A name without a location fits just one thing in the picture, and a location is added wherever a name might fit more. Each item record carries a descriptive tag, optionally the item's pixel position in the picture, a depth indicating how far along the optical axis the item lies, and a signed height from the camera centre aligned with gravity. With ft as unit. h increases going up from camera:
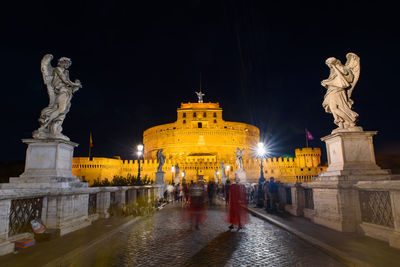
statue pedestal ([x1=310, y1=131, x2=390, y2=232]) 18.75 -0.40
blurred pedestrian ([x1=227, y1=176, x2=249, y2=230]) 22.52 -2.65
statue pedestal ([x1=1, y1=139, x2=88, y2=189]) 18.66 +0.96
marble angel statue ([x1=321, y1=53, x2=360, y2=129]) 21.53 +7.58
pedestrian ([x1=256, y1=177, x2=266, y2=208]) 40.04 -3.46
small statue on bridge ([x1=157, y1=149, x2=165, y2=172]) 67.07 +5.04
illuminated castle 157.58 +18.66
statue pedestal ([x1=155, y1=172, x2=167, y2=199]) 62.64 -1.39
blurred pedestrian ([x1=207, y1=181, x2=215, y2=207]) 52.70 -3.46
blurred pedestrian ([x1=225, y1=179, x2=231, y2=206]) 43.59 -2.46
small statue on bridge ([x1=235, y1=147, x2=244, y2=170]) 69.00 +4.73
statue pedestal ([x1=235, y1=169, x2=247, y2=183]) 65.64 -0.01
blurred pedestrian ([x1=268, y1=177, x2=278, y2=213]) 33.06 -2.50
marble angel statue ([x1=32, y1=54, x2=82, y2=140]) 20.83 +7.29
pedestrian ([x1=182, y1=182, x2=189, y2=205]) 47.24 -3.11
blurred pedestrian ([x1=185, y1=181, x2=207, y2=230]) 37.71 -4.18
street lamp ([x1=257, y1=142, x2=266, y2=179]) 53.26 +5.62
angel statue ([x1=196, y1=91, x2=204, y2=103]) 249.36 +81.09
